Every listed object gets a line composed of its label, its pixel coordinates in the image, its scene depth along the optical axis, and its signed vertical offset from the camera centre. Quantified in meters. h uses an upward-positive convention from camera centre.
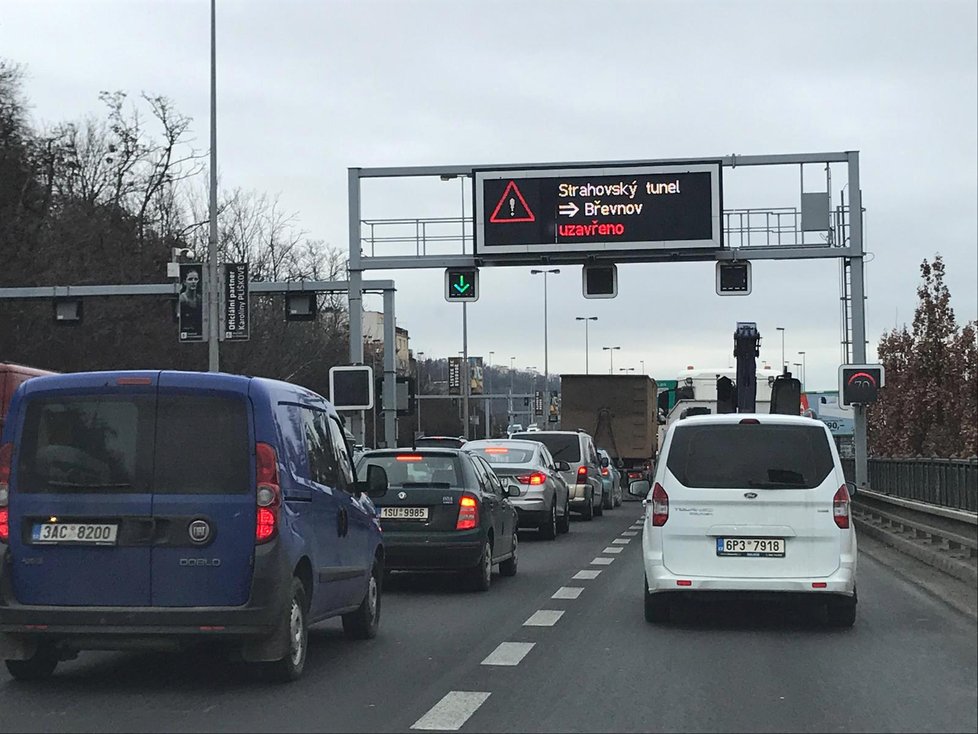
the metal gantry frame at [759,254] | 31.19 +2.70
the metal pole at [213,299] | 32.09 +1.86
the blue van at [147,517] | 8.91 -0.75
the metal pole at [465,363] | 76.06 +1.23
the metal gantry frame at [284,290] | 31.94 +2.05
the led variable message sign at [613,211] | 30.94 +3.54
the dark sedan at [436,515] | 15.82 -1.32
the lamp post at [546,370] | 99.58 +1.04
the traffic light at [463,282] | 31.75 +2.17
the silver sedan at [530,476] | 25.09 -1.47
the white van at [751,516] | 12.23 -1.04
